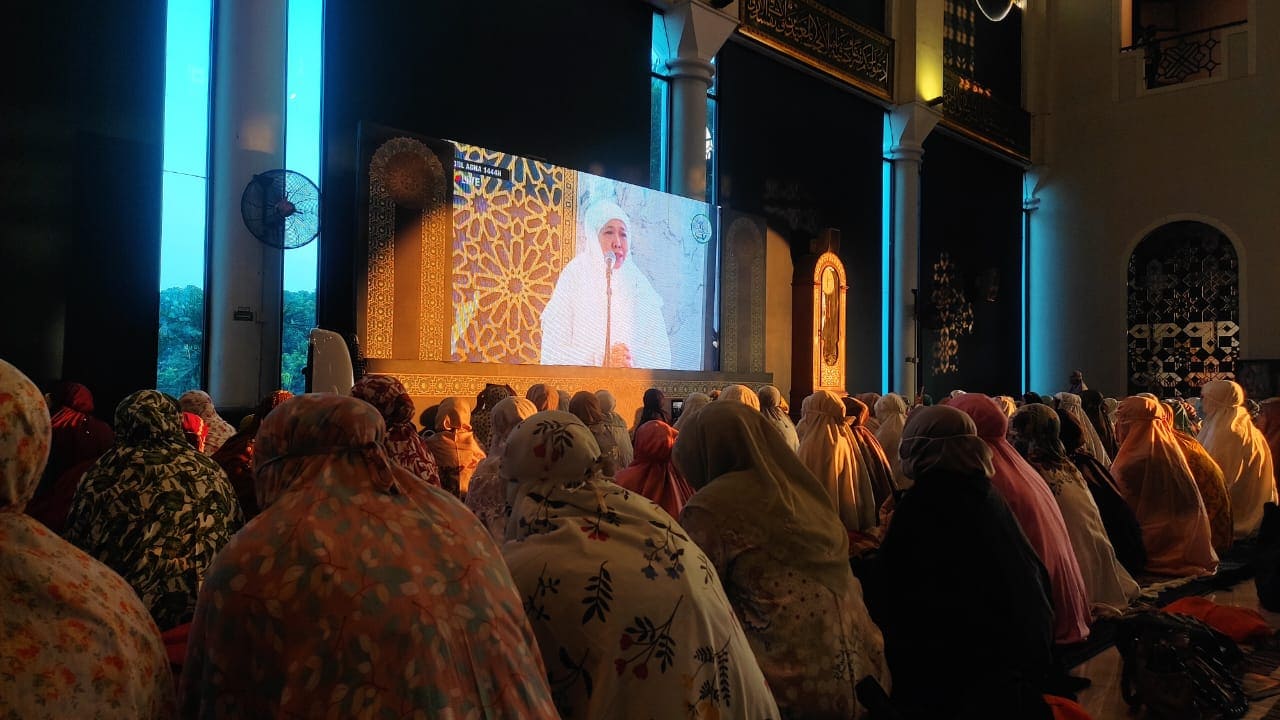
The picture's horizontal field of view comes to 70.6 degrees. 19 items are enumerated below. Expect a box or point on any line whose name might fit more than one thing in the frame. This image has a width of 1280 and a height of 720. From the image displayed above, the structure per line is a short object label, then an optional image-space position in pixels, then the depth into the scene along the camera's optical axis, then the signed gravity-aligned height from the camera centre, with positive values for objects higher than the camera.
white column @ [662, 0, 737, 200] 7.45 +2.44
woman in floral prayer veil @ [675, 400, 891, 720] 1.81 -0.39
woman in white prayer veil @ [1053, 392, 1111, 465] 4.80 -0.22
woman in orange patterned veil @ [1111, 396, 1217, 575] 3.83 -0.48
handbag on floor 2.18 -0.70
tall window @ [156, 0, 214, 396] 4.88 +0.94
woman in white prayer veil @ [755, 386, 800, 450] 4.40 -0.15
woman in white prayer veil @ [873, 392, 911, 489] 4.58 -0.24
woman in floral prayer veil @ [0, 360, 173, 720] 0.87 -0.25
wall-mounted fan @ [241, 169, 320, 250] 4.78 +0.86
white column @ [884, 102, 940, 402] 9.74 +1.64
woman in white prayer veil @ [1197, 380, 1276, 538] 4.89 -0.38
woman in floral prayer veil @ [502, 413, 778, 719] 1.35 -0.33
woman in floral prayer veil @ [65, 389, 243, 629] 1.74 -0.28
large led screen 5.65 +0.75
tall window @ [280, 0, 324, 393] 5.25 +1.33
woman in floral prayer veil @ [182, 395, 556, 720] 1.00 -0.27
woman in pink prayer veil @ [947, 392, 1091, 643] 2.69 -0.40
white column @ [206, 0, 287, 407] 4.89 +1.06
